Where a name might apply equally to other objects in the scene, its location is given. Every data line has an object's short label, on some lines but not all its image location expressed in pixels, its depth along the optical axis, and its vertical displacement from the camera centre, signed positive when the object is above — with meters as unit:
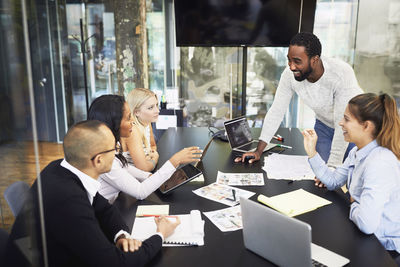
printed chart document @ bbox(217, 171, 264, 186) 1.93 -0.67
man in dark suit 1.14 -0.50
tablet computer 1.77 -0.61
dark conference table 1.21 -0.67
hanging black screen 3.50 +0.36
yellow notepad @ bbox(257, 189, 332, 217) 1.57 -0.66
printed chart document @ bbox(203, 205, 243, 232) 1.43 -0.67
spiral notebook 1.32 -0.67
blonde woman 2.31 -0.42
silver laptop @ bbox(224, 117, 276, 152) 2.57 -0.58
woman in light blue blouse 1.39 -0.45
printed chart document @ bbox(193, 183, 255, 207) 1.69 -0.67
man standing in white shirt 2.22 -0.19
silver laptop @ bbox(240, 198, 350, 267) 1.06 -0.57
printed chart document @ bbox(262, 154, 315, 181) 2.02 -0.66
